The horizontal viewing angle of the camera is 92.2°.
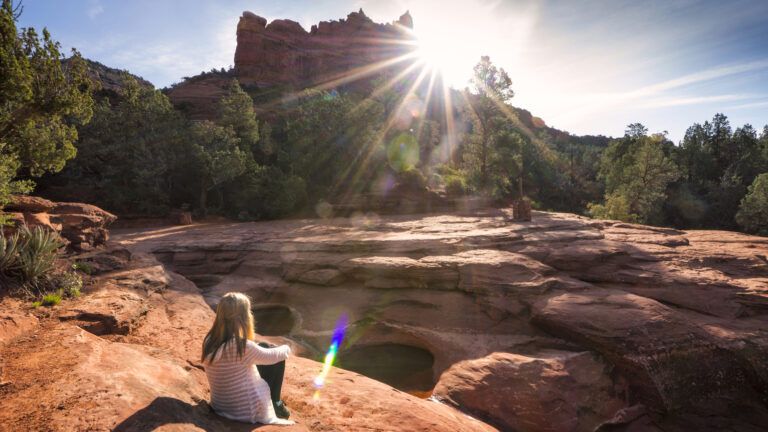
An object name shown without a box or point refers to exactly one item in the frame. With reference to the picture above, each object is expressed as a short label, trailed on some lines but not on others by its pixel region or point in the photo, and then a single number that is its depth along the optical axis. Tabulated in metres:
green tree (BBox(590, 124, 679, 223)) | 27.97
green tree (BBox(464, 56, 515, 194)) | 29.70
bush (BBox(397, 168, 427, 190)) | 29.59
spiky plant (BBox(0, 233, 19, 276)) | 6.11
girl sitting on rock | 3.64
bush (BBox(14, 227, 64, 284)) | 6.31
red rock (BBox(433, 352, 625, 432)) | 6.89
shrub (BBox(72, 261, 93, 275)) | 8.01
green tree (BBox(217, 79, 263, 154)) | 30.31
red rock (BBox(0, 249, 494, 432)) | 3.21
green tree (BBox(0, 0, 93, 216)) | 8.31
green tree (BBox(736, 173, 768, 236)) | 28.61
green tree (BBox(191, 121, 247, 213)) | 26.47
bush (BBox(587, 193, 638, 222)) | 26.69
